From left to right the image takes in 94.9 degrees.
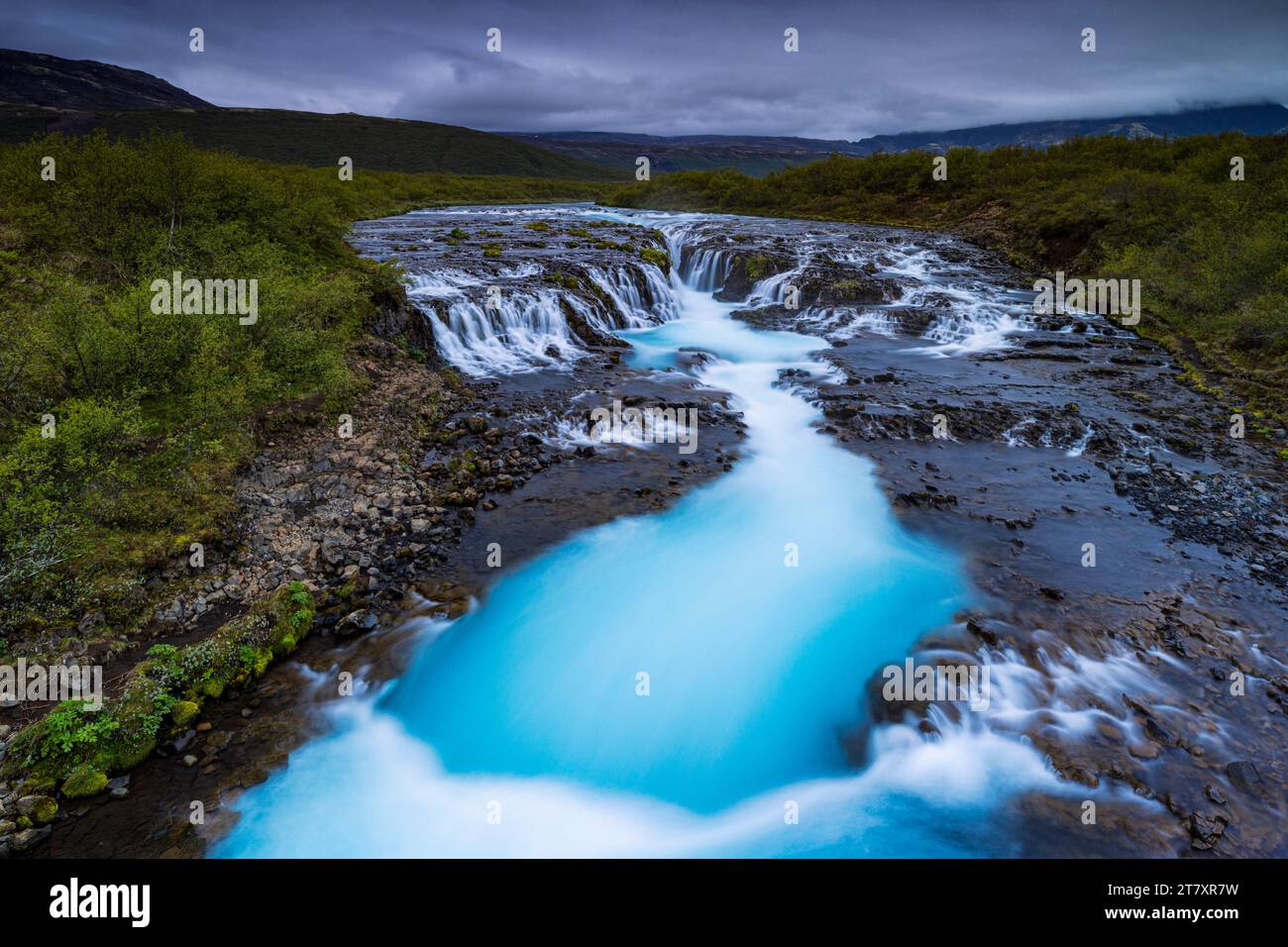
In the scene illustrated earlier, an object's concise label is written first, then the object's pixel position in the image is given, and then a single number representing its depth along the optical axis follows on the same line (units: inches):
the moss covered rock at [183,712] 279.6
